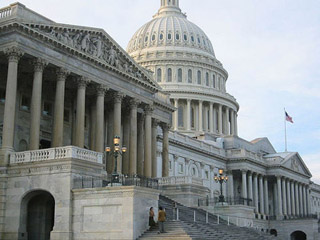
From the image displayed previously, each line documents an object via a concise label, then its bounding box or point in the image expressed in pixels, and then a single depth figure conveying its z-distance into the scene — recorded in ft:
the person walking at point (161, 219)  110.63
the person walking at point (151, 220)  115.03
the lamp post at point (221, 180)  176.49
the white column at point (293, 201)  377.09
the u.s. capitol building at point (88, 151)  116.16
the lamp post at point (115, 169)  120.67
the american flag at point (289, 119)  361.43
